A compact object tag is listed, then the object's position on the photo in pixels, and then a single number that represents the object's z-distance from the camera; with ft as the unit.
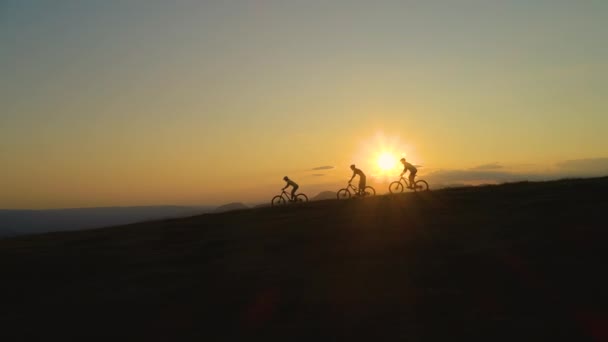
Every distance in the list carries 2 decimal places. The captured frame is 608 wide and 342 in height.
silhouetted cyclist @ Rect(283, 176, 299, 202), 89.56
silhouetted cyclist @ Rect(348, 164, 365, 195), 90.00
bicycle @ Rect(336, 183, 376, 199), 91.57
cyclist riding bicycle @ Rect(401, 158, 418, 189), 85.81
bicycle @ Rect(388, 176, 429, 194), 88.52
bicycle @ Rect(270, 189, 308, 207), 90.12
